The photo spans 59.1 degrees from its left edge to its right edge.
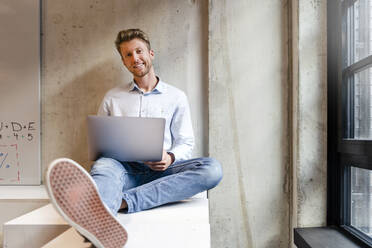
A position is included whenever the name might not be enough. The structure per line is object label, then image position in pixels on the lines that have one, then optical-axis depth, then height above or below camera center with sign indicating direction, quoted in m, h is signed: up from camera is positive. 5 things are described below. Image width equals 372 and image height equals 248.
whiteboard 2.02 +0.18
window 1.53 +0.02
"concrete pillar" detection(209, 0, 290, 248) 1.96 +0.00
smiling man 0.83 -0.18
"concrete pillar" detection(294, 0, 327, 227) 1.82 +0.04
